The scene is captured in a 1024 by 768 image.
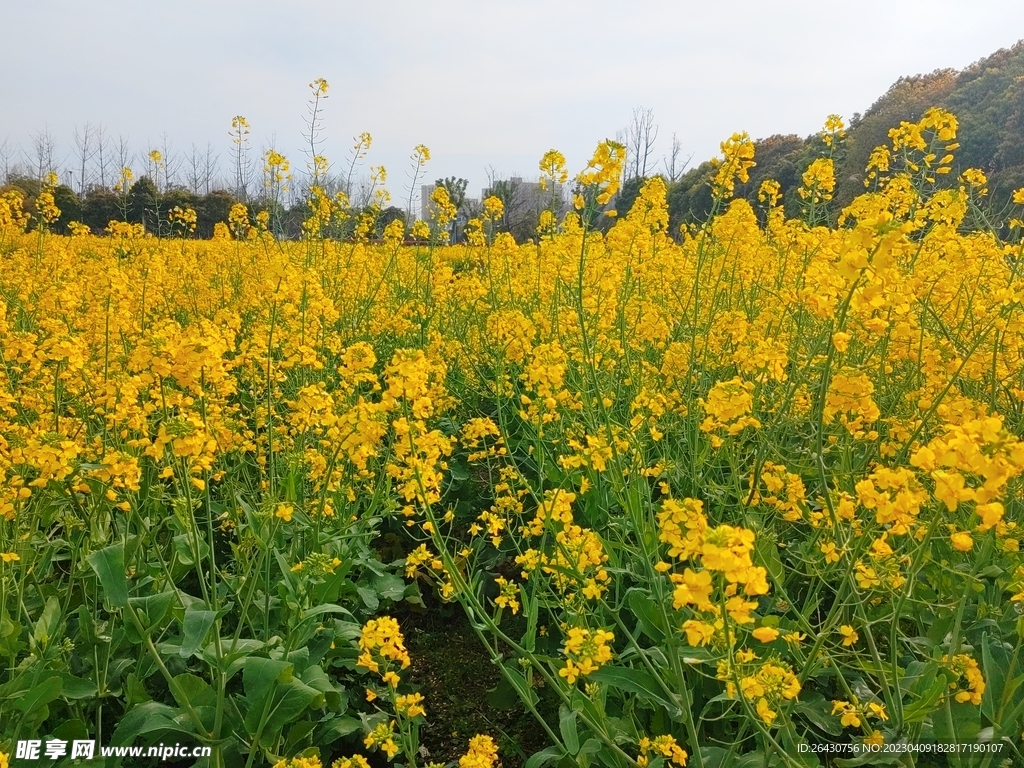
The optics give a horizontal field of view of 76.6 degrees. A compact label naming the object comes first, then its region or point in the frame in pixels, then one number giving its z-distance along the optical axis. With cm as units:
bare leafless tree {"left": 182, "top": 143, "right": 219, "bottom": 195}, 3106
